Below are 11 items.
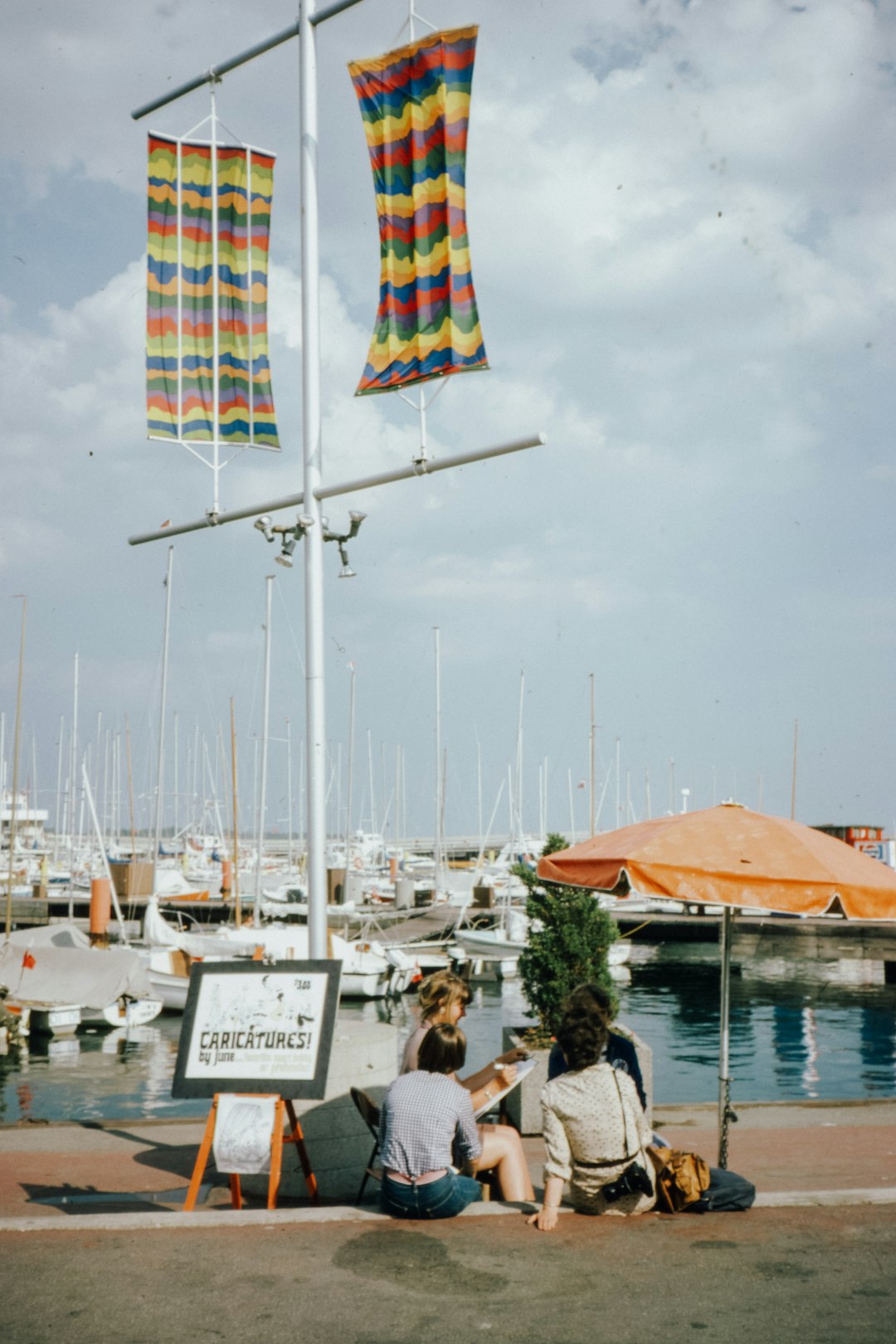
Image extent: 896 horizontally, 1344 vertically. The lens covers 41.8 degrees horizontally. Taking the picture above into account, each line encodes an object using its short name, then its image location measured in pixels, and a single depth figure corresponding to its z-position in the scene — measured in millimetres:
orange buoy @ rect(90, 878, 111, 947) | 37781
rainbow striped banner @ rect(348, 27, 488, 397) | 10500
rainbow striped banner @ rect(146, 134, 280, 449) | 11930
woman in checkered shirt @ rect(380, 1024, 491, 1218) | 6766
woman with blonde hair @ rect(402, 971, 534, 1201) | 7363
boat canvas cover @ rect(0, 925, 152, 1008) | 26219
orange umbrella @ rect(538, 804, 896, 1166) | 7348
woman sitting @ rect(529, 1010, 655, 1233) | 6660
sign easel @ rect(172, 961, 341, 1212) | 7457
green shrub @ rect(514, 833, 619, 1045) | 12484
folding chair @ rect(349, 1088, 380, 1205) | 7758
